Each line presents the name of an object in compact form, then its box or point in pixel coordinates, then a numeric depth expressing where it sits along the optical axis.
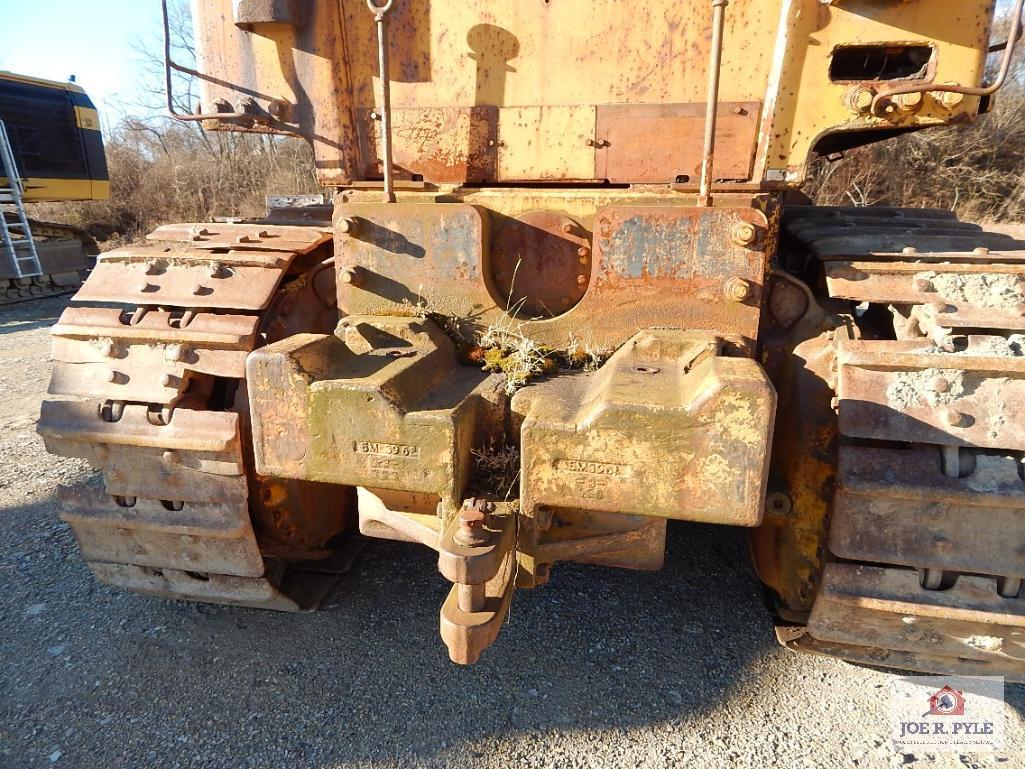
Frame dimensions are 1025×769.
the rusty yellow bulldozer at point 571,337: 1.95
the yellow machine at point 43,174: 11.15
